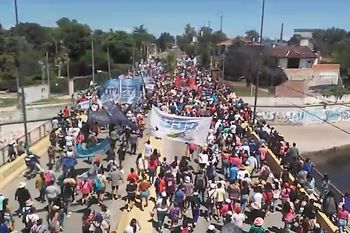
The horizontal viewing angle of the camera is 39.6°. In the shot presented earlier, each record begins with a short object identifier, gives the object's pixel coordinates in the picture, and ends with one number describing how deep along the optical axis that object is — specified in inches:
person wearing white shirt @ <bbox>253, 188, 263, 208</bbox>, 510.9
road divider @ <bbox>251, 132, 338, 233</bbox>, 513.3
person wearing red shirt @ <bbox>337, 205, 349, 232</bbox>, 505.4
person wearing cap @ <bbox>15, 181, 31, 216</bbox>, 506.6
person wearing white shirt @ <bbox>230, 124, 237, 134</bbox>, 841.5
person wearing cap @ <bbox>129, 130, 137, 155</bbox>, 794.3
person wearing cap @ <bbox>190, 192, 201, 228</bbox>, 511.8
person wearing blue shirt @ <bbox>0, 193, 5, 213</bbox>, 479.6
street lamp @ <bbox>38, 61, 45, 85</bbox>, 2735.0
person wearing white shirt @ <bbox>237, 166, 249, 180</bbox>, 574.8
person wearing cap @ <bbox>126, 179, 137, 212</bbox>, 550.3
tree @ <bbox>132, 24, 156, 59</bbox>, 4088.1
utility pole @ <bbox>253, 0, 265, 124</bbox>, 1136.2
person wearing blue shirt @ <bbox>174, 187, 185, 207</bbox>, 511.8
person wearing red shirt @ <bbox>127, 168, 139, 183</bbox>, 546.1
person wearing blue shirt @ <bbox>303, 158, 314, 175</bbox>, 634.0
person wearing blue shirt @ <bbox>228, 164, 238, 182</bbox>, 590.7
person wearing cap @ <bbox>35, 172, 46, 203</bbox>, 557.3
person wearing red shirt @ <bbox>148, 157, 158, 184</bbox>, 629.6
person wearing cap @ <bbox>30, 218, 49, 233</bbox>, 425.1
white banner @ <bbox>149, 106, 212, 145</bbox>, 671.1
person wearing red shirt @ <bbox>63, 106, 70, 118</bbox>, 1012.4
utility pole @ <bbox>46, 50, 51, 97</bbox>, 2301.4
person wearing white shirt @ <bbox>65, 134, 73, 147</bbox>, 714.6
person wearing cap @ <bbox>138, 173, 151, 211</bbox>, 548.7
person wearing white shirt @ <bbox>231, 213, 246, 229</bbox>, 450.0
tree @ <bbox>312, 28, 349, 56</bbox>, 5866.1
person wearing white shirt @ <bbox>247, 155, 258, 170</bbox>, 664.1
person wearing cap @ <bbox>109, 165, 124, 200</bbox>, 571.8
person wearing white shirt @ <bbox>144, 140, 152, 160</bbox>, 680.4
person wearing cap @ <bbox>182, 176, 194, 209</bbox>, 522.3
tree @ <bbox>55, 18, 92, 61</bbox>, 3168.8
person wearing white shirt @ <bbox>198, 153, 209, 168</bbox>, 632.8
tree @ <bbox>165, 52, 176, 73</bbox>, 3053.6
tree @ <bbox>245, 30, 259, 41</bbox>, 5696.4
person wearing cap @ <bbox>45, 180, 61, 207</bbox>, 511.5
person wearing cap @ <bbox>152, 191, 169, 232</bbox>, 495.7
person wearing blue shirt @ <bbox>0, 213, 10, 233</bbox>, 432.8
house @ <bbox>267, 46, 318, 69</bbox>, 3154.5
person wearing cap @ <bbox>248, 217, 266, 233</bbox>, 418.6
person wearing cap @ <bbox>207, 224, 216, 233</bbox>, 432.1
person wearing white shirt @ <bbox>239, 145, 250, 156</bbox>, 706.8
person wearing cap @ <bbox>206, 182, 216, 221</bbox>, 530.8
